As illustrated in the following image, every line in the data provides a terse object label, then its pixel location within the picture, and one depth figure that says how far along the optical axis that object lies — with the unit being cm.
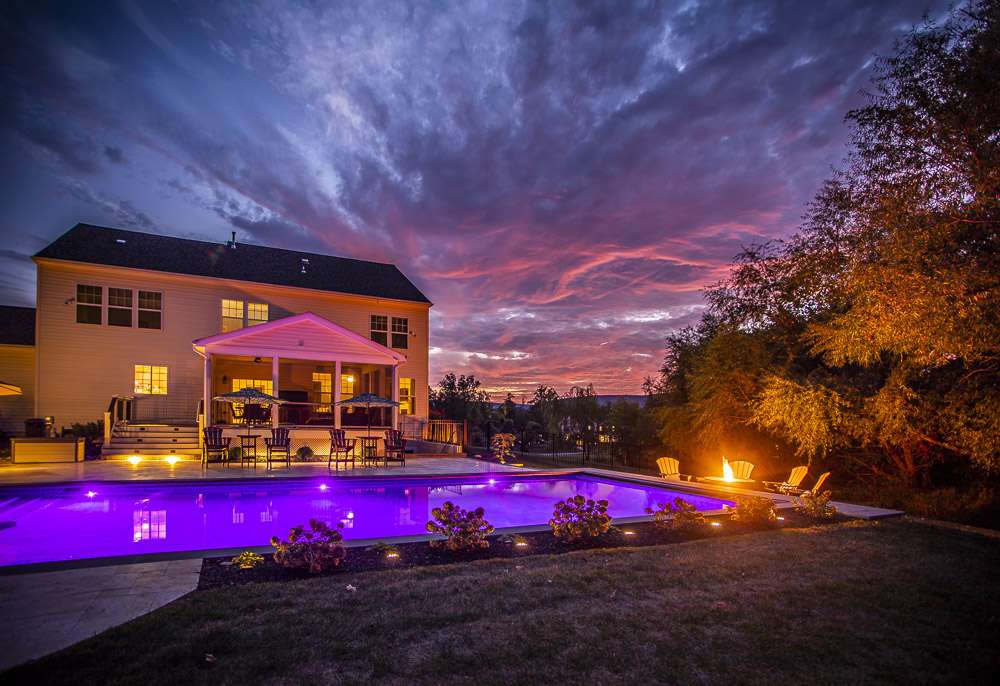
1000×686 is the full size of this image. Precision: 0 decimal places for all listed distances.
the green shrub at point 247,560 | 469
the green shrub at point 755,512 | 690
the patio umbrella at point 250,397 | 1267
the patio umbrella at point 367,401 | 1372
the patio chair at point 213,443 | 1247
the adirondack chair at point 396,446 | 1365
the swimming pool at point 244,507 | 659
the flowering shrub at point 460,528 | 536
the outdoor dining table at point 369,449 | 1383
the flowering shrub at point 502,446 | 1551
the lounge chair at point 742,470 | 1120
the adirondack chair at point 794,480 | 1005
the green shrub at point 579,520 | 584
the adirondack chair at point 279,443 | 1280
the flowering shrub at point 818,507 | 735
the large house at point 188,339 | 1515
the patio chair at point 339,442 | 1298
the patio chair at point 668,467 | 1192
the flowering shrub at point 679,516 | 664
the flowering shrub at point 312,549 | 457
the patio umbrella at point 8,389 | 1333
